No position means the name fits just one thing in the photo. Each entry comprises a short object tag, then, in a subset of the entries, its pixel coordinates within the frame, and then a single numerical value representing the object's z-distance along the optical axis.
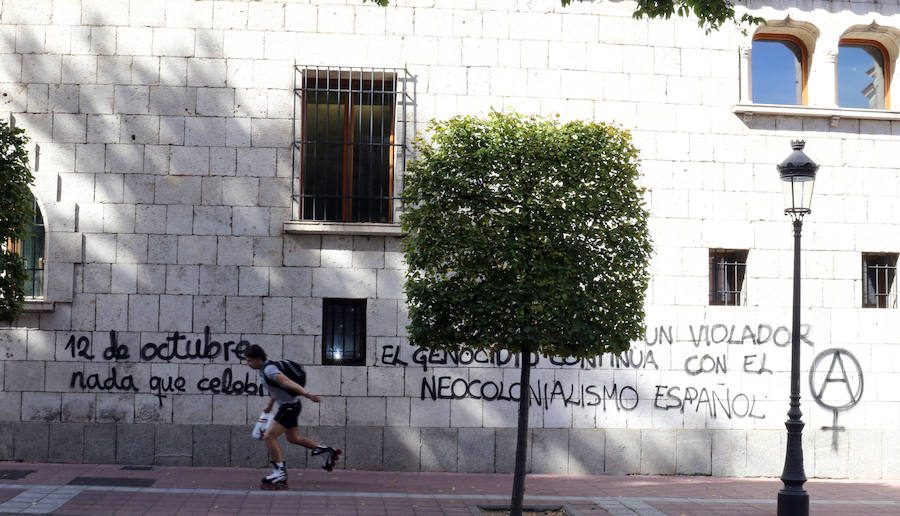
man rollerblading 10.22
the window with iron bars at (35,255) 12.16
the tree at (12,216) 9.22
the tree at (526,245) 8.73
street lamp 9.44
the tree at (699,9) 8.59
